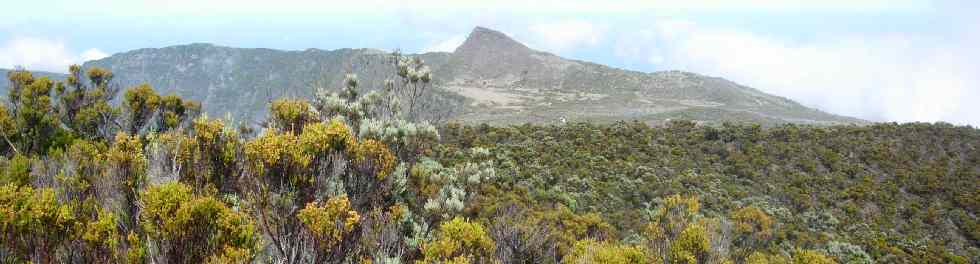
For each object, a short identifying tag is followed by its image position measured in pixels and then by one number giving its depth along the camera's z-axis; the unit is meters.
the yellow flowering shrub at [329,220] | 7.23
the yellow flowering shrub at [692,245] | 13.38
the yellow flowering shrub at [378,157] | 10.27
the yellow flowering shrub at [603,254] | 11.17
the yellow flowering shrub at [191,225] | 6.50
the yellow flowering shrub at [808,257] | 14.14
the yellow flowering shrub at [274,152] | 8.15
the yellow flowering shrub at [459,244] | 9.50
